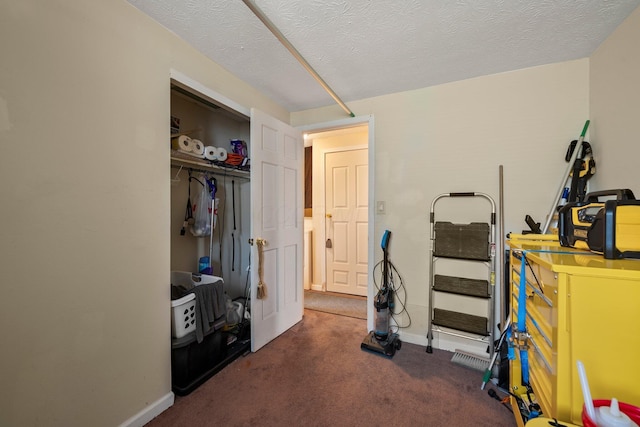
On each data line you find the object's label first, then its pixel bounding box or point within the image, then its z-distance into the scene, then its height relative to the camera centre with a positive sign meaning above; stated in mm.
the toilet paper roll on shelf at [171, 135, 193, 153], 1893 +517
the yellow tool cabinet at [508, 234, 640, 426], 696 -346
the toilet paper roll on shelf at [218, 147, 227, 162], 2150 +492
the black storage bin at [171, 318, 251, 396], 1671 -1067
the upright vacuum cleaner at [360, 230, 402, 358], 2180 -1017
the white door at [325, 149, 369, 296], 3658 -112
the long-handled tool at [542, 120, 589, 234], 1791 +242
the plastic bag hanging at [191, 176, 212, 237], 2322 -29
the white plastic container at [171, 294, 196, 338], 1674 -697
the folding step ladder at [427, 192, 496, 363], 2057 -560
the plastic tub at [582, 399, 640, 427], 609 -501
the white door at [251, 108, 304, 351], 2166 -101
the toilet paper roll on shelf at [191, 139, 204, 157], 1985 +509
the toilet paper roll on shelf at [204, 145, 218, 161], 2066 +483
